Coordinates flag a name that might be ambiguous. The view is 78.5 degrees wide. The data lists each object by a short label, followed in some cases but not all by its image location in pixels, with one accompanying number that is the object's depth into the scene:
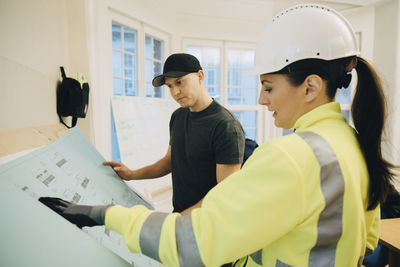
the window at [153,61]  3.01
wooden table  1.34
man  1.22
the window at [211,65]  3.74
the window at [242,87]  3.99
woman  0.47
